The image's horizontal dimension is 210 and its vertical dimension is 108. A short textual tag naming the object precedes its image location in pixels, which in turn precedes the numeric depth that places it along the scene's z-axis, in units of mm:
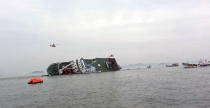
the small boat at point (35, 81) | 65312
